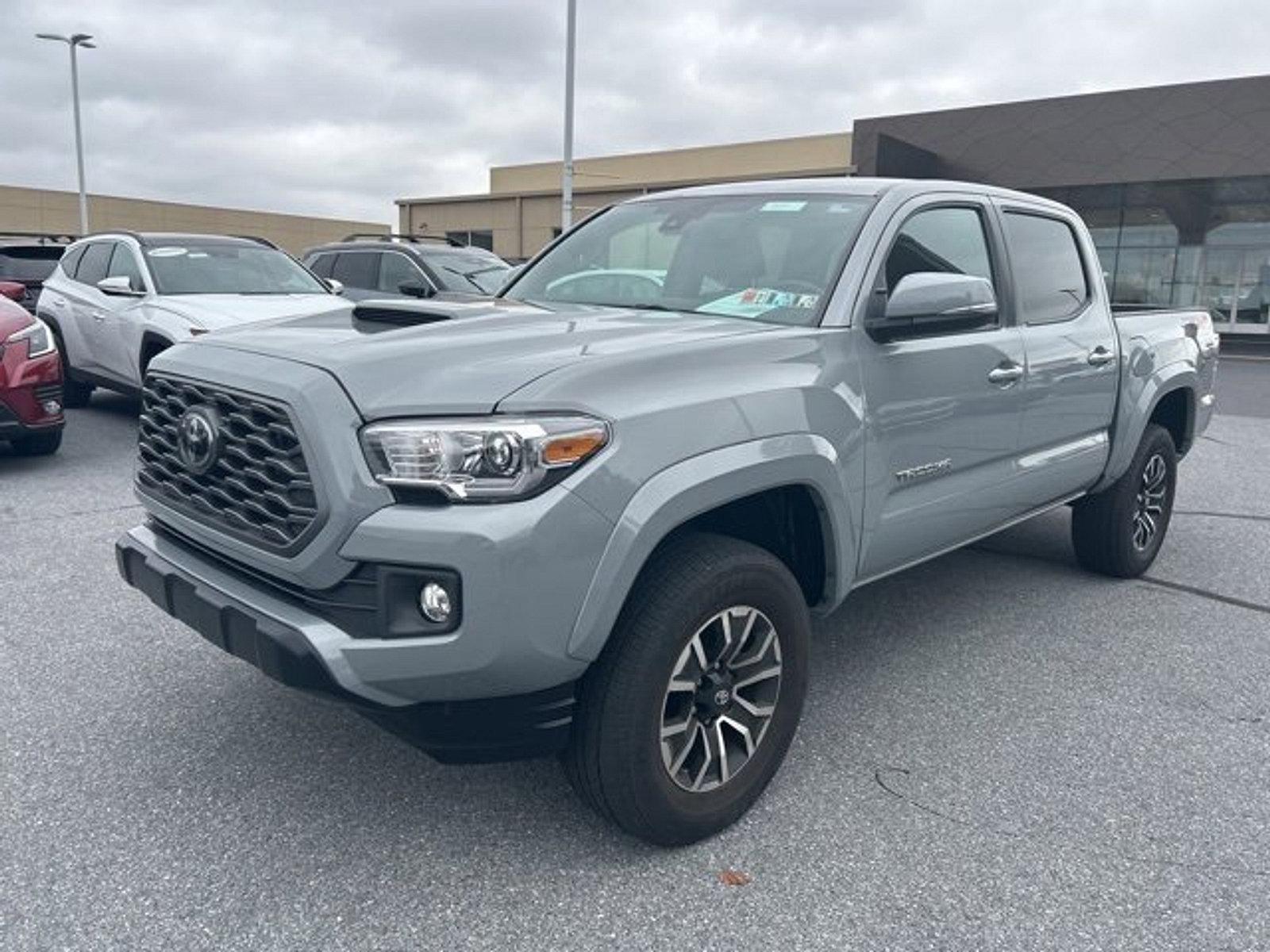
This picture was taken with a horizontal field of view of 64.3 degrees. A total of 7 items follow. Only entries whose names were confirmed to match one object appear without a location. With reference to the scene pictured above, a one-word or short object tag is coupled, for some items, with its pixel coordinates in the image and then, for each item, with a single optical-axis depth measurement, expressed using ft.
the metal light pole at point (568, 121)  57.53
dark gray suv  37.09
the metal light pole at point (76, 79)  92.53
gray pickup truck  7.52
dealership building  71.00
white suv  25.73
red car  22.33
